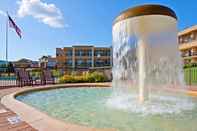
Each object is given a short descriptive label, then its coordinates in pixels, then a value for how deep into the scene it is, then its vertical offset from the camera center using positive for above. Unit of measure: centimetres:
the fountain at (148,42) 382 +77
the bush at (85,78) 898 -71
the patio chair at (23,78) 728 -59
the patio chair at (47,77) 826 -61
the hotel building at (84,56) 3641 +321
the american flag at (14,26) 1467 +472
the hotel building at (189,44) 2101 +381
